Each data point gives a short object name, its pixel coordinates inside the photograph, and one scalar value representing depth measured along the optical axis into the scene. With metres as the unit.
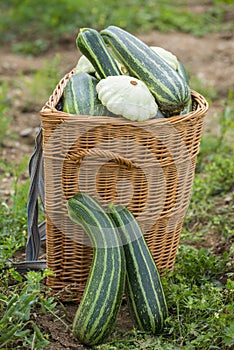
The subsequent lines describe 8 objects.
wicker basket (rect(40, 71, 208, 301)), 4.07
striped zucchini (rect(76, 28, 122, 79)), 4.43
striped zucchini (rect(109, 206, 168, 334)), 4.10
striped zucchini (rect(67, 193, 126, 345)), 3.92
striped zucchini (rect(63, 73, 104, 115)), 4.22
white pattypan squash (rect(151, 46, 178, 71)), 4.72
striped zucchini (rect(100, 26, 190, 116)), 4.24
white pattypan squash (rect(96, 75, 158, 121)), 4.03
